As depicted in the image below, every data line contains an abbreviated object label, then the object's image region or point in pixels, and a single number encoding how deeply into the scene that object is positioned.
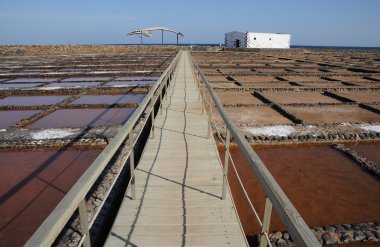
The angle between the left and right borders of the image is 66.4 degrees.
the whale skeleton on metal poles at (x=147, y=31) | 42.69
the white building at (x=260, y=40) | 52.32
